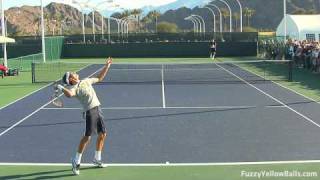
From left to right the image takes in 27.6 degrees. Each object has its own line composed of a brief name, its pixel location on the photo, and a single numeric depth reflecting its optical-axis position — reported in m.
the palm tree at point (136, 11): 139.70
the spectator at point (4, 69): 34.25
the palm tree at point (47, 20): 144.31
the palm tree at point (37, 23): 158.98
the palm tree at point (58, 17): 159.26
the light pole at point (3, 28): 36.44
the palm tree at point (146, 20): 156.56
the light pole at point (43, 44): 42.93
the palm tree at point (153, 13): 142.38
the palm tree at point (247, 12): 133.75
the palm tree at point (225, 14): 141.25
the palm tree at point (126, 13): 141.02
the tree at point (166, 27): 130.90
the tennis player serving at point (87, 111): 10.94
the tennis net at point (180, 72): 31.30
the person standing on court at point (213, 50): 49.55
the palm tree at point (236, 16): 151.69
